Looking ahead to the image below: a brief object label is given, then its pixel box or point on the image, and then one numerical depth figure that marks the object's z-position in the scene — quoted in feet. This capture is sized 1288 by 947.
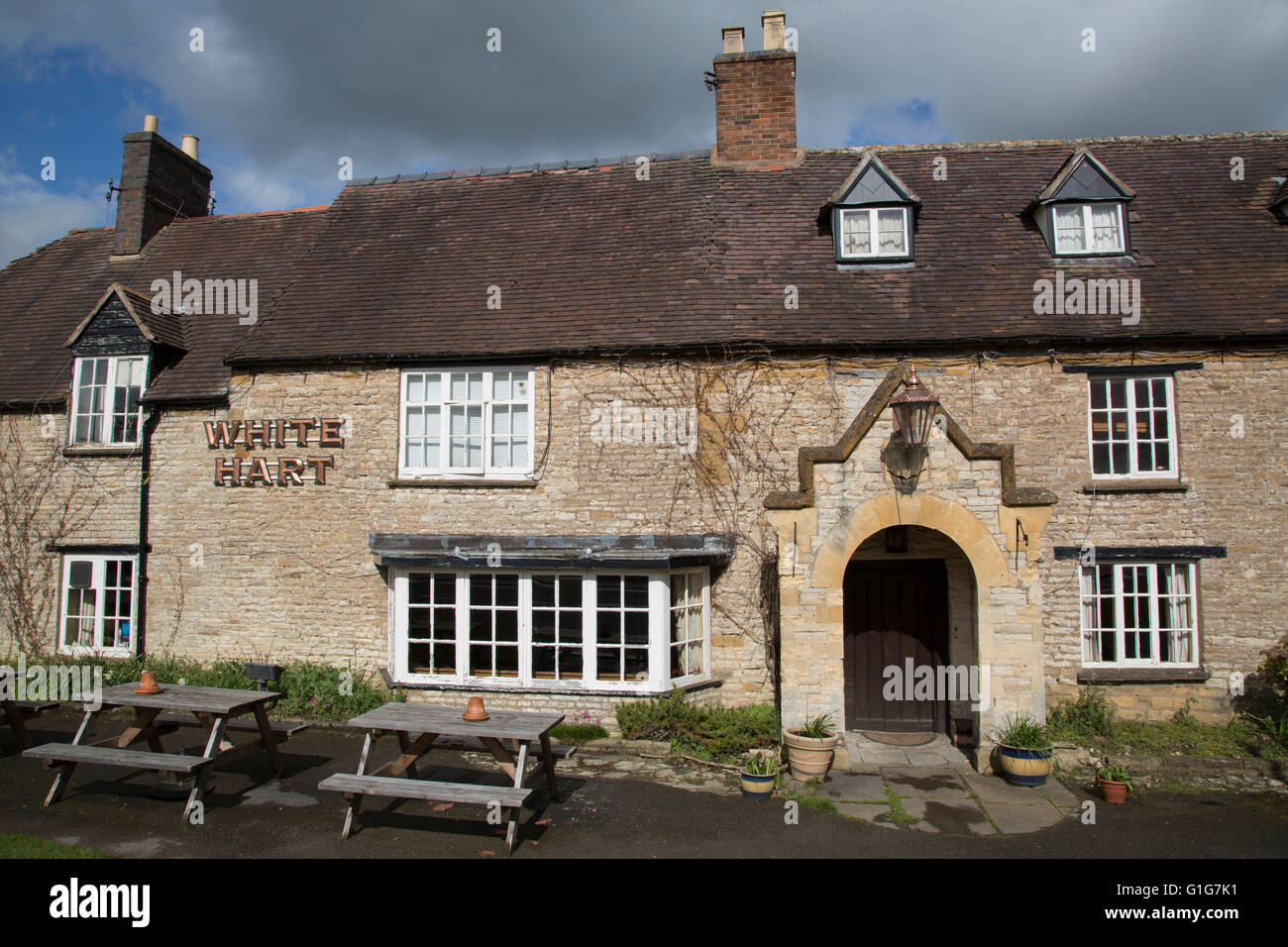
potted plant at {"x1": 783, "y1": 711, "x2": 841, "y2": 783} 27.89
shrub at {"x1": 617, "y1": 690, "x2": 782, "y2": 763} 31.65
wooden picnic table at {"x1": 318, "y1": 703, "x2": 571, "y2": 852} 21.62
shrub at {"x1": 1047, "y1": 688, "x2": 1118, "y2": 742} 32.65
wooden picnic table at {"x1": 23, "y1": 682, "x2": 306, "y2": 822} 24.32
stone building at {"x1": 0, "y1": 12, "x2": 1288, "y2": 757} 33.91
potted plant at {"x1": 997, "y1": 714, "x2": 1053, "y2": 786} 27.55
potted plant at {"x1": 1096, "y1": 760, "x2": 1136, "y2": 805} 26.71
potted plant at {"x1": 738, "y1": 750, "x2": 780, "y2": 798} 27.02
